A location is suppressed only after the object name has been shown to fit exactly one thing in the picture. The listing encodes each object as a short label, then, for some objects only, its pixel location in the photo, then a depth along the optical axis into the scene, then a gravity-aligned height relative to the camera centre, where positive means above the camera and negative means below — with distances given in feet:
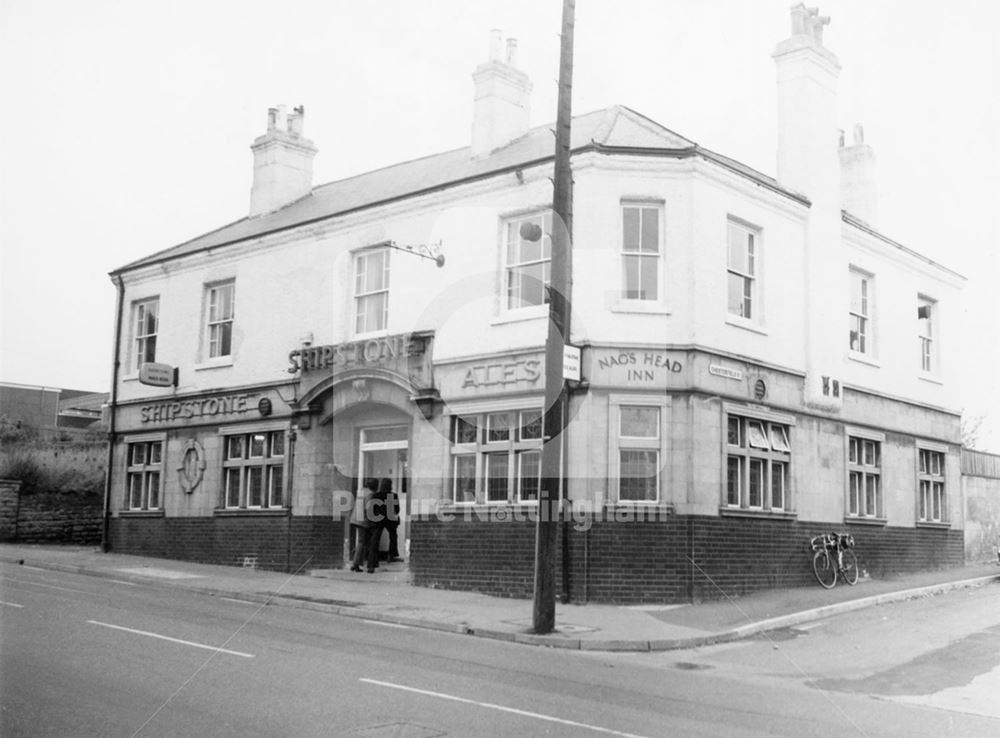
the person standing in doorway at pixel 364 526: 68.08 -1.73
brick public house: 57.31 +8.47
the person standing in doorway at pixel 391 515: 69.10 -1.02
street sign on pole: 47.03 +6.18
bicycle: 64.03 -2.96
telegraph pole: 45.57 +5.89
